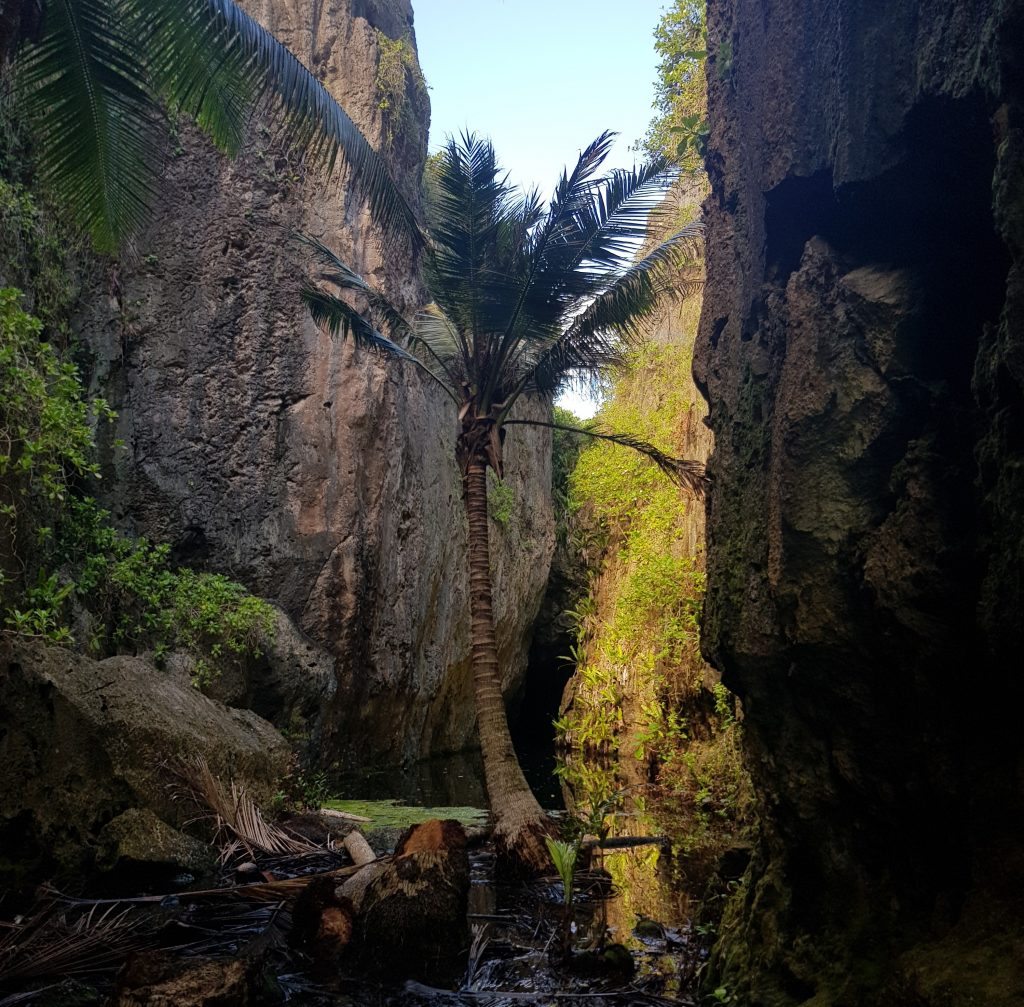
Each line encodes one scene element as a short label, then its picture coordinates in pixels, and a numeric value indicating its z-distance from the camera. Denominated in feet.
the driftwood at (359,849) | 19.62
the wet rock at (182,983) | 9.57
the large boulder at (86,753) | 14.92
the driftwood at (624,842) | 23.03
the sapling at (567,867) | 14.21
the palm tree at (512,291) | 27.17
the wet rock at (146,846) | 16.11
